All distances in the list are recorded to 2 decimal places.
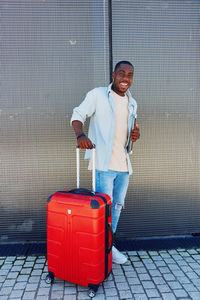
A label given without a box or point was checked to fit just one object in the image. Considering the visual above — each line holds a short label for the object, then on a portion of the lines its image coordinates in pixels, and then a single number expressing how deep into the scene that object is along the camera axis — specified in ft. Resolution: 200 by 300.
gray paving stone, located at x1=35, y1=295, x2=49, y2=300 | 7.66
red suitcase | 7.36
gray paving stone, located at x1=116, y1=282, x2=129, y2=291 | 8.13
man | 8.18
